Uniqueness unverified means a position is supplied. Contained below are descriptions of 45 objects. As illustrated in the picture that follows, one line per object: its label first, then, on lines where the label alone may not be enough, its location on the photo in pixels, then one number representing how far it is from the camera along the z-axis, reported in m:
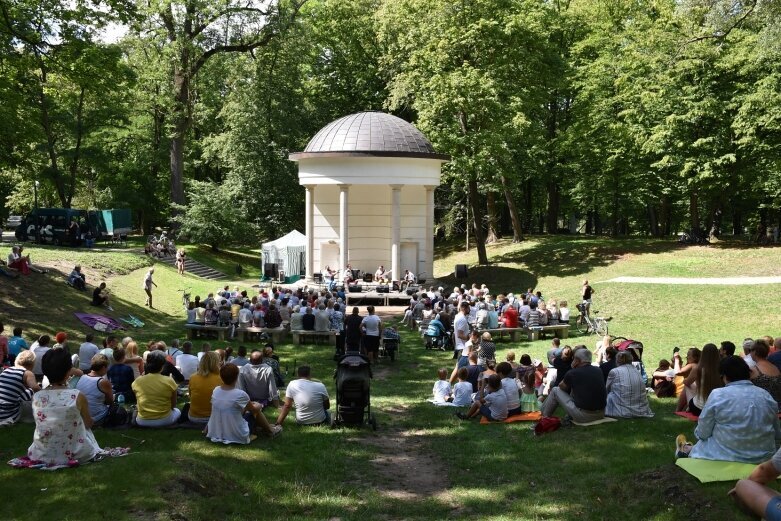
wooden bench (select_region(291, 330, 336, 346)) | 22.44
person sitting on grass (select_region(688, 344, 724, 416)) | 9.95
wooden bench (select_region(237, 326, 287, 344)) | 22.44
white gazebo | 35.09
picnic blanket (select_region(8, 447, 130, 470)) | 8.34
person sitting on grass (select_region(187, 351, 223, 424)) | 10.52
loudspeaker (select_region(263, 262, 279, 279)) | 39.16
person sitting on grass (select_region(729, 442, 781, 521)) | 6.36
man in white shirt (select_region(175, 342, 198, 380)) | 13.41
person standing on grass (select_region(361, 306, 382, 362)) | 18.66
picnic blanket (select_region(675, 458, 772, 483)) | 7.64
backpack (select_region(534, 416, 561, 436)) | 11.02
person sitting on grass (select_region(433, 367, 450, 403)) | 14.10
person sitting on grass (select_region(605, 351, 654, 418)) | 11.04
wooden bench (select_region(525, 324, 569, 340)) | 23.43
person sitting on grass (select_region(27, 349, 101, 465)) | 8.33
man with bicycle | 26.30
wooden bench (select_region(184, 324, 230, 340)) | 22.65
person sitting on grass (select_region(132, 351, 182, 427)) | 10.48
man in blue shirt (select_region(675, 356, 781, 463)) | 7.80
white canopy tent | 39.56
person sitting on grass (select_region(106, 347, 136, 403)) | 11.63
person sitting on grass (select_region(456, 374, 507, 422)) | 12.14
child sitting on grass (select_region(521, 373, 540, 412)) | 12.86
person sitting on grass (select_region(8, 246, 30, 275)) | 24.94
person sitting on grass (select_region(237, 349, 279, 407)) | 11.97
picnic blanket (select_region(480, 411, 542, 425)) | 12.12
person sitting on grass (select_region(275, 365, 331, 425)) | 11.52
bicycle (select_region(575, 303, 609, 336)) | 23.38
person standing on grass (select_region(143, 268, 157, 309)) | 28.33
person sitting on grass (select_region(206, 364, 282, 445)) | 9.89
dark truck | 37.19
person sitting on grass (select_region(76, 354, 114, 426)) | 10.20
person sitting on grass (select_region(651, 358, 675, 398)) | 13.41
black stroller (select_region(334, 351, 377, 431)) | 11.51
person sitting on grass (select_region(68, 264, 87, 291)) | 26.17
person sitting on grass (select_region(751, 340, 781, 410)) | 10.02
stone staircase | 39.59
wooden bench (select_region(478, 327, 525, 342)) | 23.17
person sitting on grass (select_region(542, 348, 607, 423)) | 10.84
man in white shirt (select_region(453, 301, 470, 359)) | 20.11
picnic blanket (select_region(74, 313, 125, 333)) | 22.50
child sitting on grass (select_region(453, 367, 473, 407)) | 13.74
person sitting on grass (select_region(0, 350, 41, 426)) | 10.33
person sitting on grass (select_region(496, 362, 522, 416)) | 12.32
